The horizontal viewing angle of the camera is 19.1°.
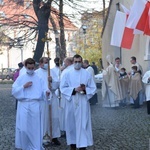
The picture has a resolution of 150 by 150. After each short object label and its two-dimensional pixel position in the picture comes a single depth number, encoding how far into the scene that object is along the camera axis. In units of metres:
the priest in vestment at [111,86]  17.03
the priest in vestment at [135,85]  16.90
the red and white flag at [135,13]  16.91
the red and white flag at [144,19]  16.78
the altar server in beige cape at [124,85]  17.58
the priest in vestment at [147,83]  14.78
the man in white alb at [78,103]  8.51
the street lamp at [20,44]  25.01
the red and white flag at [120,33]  19.62
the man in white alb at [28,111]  8.06
